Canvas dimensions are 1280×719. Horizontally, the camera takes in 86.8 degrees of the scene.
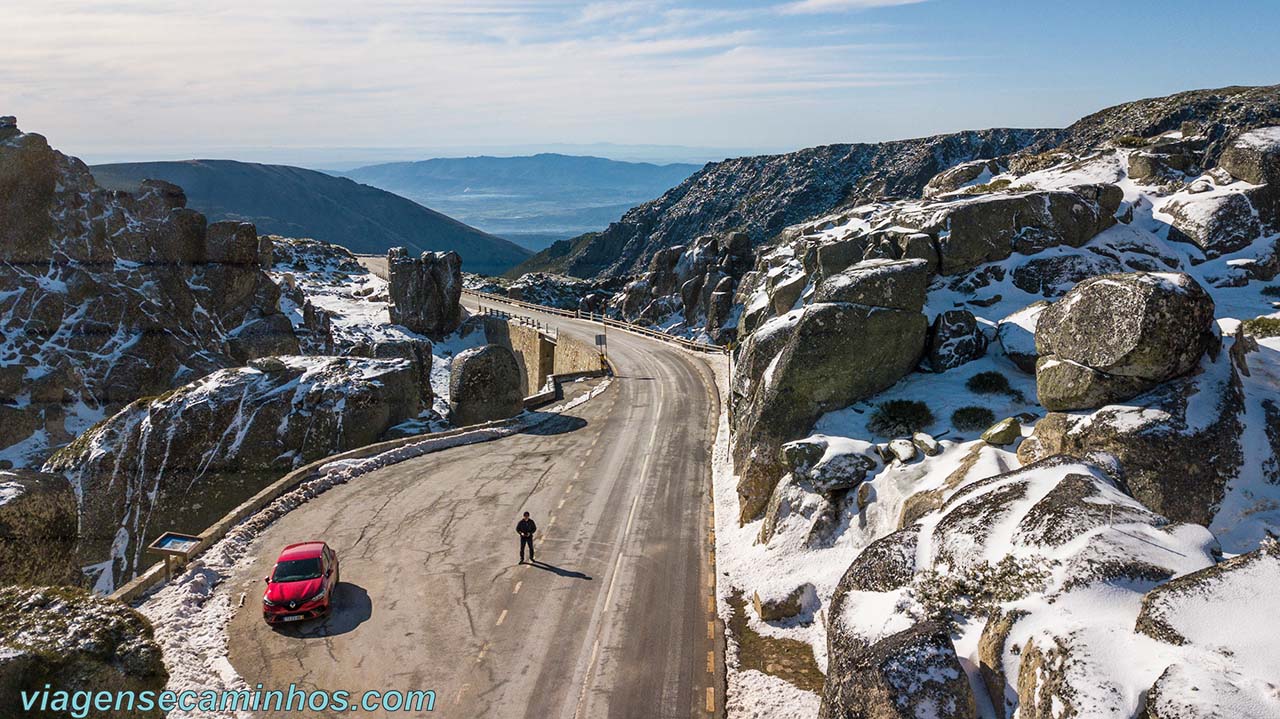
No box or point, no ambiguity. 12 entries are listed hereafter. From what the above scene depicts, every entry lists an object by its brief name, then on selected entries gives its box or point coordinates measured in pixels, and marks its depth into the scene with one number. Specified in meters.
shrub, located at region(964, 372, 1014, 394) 20.78
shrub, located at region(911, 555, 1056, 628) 11.05
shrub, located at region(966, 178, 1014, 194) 34.42
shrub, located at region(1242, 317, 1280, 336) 20.90
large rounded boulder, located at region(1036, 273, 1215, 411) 15.99
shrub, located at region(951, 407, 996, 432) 19.22
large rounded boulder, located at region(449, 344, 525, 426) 38.53
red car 16.84
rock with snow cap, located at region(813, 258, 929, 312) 22.75
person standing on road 20.70
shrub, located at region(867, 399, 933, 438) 20.41
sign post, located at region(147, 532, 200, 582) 18.88
